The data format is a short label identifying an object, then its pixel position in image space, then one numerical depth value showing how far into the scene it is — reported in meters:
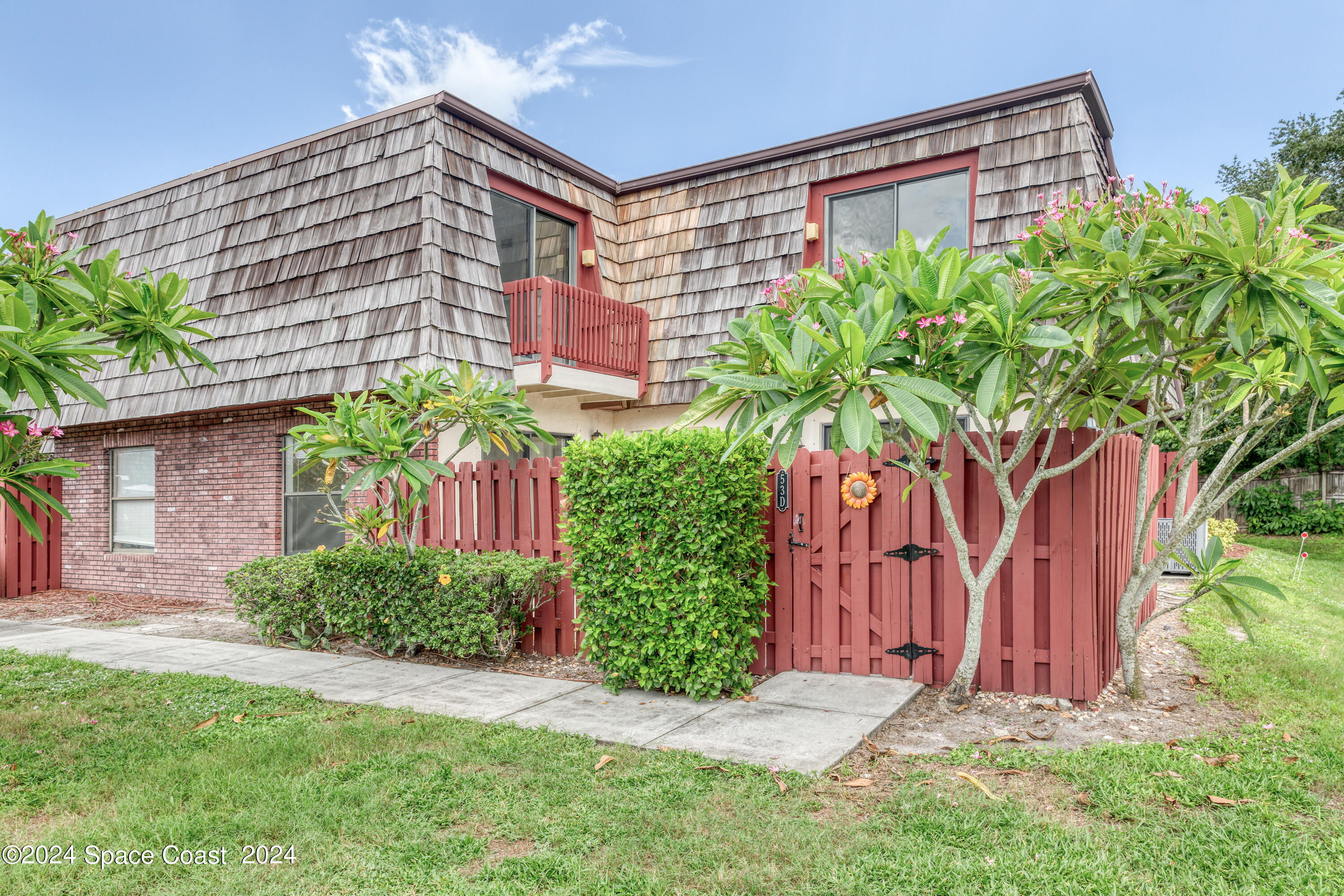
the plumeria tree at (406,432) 6.09
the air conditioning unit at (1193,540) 10.70
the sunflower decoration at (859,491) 5.31
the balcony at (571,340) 8.92
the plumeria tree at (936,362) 3.65
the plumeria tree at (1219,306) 3.47
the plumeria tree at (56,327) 3.51
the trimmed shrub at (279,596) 7.00
